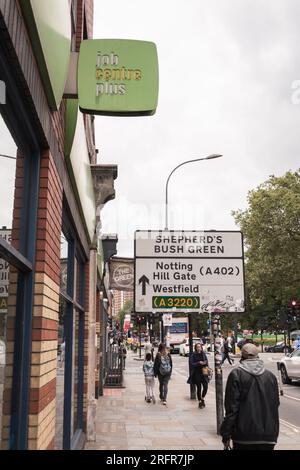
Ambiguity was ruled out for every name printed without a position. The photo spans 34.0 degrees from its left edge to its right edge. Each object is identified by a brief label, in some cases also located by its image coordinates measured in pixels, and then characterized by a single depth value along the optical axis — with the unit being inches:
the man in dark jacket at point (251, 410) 178.4
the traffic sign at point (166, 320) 865.8
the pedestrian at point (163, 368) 552.4
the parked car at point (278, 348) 2031.5
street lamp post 618.6
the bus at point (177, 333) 1934.3
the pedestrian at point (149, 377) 558.9
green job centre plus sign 155.3
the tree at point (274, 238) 1518.2
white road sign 359.6
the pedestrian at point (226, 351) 1127.4
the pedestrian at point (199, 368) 526.6
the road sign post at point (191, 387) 592.7
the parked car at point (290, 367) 718.9
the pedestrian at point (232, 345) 1611.5
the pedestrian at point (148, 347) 843.8
